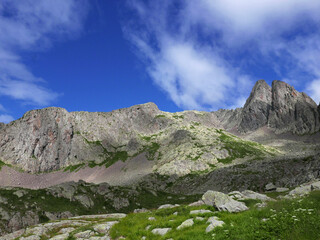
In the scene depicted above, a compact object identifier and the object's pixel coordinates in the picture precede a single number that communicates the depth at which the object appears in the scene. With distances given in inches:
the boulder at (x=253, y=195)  985.2
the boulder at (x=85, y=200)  4069.9
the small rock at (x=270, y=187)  2669.8
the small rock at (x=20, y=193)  3657.0
